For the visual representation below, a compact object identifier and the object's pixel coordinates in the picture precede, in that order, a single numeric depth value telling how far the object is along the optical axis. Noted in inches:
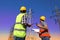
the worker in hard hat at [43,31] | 136.3
